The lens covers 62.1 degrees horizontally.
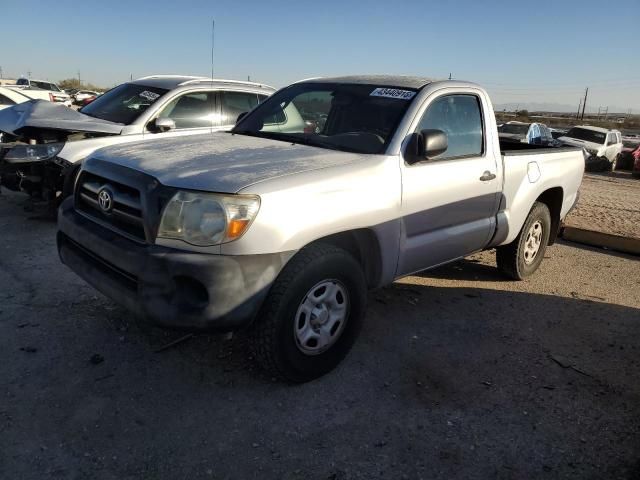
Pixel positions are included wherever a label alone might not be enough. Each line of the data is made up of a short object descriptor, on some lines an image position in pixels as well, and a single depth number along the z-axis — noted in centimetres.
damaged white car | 603
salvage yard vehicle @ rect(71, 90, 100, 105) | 2822
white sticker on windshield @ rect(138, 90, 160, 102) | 667
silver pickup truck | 269
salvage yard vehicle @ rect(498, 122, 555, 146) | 1727
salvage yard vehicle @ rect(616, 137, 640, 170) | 2034
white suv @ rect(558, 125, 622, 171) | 1867
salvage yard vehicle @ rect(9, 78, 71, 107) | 1724
